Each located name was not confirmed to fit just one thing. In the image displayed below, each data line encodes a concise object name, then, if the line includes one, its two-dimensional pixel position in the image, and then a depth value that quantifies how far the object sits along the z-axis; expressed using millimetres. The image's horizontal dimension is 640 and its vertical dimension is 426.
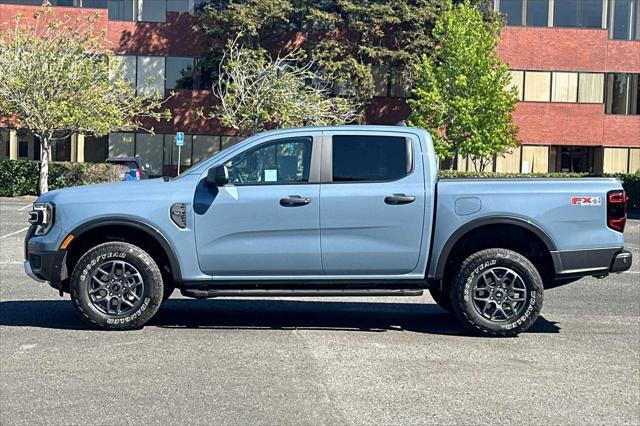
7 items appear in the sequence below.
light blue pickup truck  8234
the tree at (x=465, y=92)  39312
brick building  45750
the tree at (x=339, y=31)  41375
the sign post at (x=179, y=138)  40369
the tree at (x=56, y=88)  33688
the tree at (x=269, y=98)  37250
